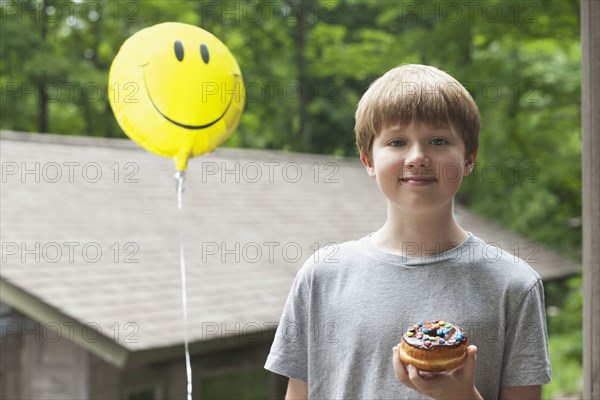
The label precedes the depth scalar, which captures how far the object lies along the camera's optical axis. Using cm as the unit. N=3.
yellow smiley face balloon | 239
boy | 136
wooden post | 185
